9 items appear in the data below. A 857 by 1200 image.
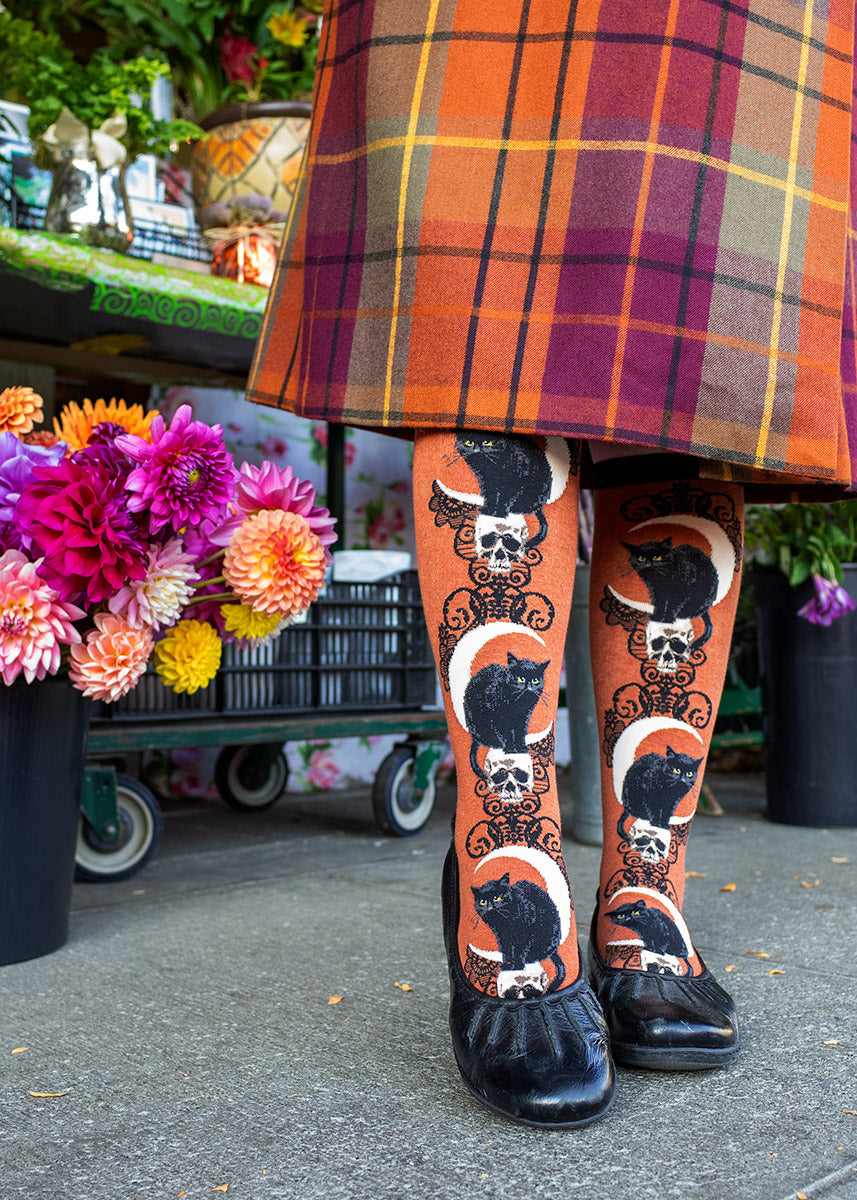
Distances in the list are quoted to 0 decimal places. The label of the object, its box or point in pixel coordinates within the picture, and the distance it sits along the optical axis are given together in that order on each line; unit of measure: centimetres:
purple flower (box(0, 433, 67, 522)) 109
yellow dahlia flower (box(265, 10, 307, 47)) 225
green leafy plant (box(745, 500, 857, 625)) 193
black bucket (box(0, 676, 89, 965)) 114
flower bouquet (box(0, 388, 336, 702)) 106
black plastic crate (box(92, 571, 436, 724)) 177
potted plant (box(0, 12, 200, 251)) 161
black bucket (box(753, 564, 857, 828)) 197
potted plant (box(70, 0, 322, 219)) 198
